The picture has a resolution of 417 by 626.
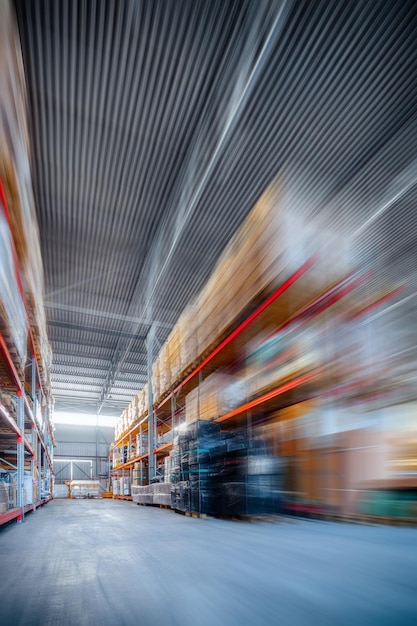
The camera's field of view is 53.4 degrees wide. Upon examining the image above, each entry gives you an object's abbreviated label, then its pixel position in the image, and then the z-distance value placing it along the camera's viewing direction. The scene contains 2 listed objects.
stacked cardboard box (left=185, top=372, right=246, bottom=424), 5.94
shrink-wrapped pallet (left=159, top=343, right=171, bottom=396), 8.79
